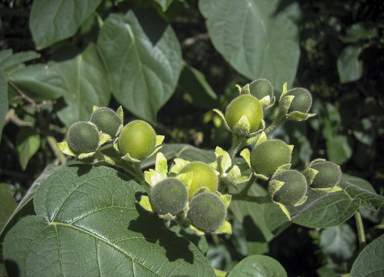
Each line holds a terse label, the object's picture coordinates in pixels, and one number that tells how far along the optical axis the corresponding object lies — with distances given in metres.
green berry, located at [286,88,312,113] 0.21
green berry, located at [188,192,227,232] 0.17
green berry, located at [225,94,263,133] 0.20
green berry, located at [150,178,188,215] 0.17
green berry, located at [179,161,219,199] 0.18
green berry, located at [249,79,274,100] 0.21
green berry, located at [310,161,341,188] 0.20
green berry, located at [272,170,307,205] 0.19
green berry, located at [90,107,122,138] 0.20
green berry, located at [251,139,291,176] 0.19
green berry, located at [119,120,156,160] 0.19
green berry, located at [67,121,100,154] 0.19
